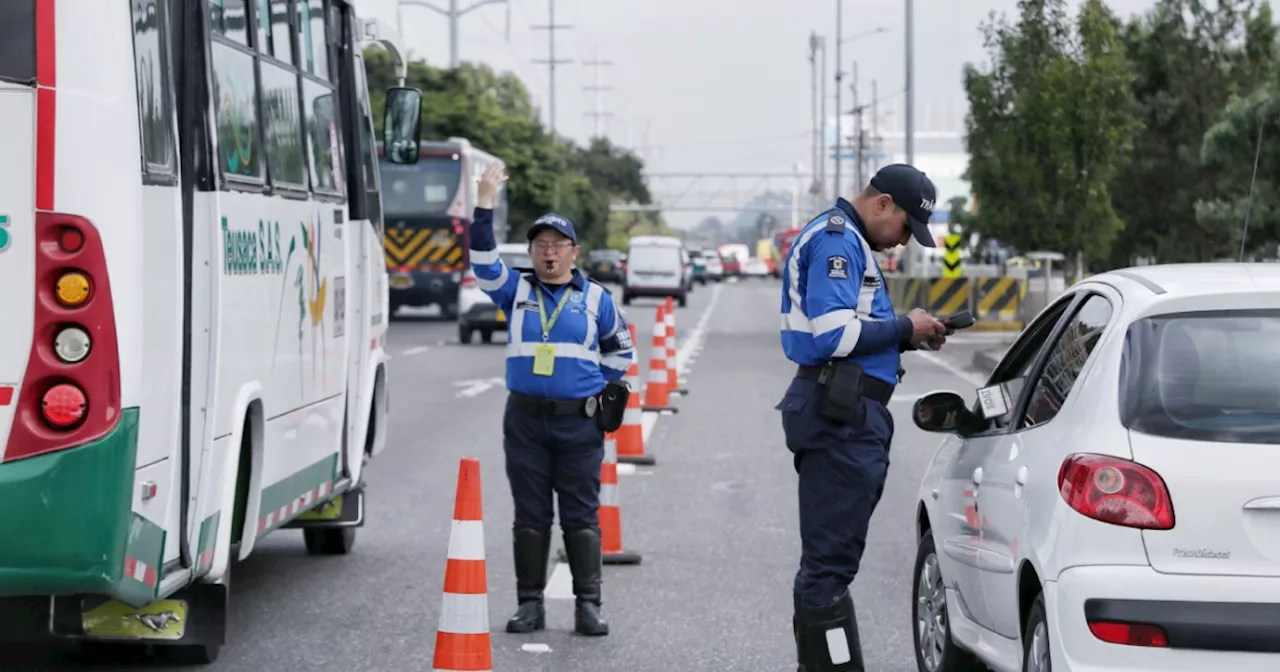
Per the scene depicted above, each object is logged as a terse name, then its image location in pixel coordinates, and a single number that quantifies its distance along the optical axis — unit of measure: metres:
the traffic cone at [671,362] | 23.38
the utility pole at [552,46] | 103.88
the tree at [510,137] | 66.38
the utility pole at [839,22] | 83.69
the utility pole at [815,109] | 126.06
